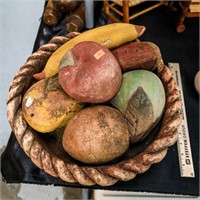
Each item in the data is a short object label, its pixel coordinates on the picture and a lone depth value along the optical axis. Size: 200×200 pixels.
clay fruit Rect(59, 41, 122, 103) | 0.54
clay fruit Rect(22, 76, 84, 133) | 0.55
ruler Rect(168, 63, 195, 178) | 0.70
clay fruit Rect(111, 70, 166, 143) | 0.56
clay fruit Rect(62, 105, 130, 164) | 0.53
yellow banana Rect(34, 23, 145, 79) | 0.61
